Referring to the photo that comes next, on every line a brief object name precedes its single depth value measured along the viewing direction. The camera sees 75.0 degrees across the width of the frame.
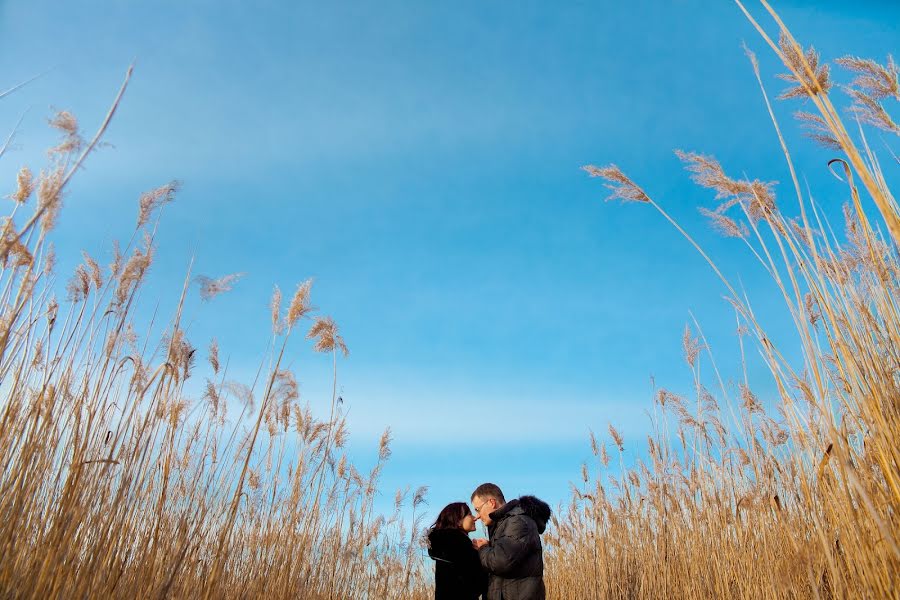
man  3.79
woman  3.99
